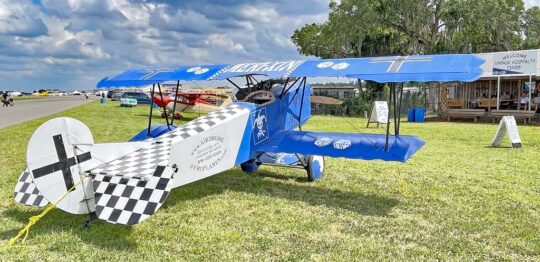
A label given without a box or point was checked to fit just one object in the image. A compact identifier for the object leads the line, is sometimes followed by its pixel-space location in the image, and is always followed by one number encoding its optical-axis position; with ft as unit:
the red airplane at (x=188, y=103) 83.17
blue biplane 14.26
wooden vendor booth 70.13
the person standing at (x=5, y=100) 120.48
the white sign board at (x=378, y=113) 61.72
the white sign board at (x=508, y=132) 39.58
